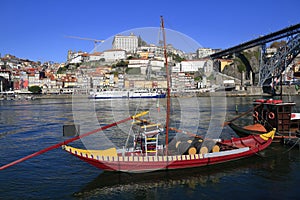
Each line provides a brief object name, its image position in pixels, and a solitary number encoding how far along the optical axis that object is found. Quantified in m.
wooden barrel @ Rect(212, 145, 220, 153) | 10.44
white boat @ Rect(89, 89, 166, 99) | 69.25
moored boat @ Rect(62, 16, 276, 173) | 9.09
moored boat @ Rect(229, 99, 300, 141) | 13.62
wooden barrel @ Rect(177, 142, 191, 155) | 10.11
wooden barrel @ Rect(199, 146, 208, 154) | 10.16
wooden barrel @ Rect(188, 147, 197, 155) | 10.01
